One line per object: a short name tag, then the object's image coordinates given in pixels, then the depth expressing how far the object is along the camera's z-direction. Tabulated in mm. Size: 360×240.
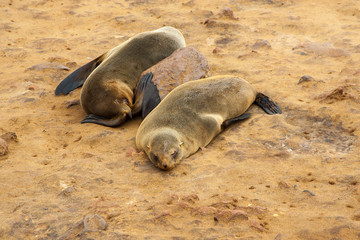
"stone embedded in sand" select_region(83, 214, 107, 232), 6820
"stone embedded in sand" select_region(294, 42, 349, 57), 14907
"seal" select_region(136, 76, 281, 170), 9820
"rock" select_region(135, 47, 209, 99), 12430
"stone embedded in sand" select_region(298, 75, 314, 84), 12797
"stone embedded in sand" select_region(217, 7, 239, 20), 18820
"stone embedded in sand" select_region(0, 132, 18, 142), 10539
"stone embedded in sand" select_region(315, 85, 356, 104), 11406
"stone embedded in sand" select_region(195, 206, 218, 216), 7117
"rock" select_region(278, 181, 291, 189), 8102
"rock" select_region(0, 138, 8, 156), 9867
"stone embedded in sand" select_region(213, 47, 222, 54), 15745
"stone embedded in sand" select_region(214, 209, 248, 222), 6910
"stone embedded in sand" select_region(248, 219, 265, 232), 6649
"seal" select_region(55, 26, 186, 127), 12273
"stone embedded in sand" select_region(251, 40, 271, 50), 15961
